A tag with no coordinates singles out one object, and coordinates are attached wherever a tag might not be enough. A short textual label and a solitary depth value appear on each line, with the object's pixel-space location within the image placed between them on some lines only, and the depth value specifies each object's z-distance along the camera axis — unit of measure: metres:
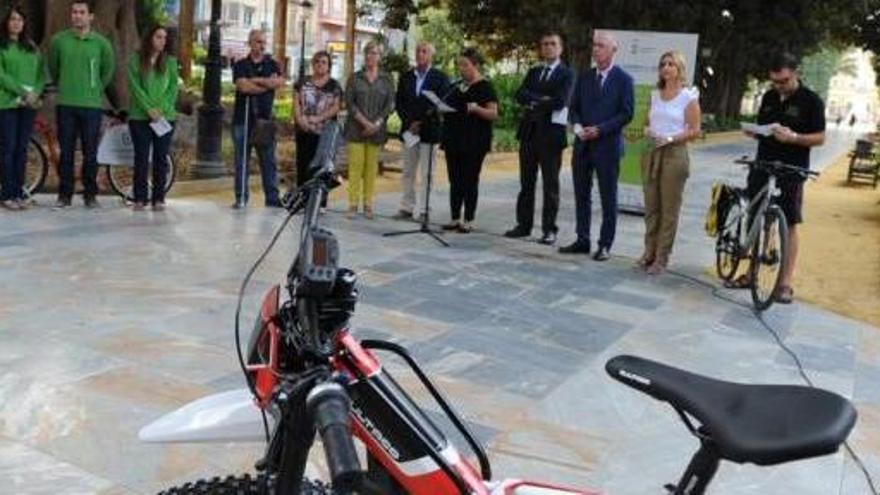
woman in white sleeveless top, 8.12
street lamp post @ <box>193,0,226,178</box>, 12.05
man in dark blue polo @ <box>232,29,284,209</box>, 10.16
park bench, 21.41
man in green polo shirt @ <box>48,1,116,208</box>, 9.11
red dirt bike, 1.85
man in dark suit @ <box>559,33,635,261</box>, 8.62
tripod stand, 9.34
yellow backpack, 8.31
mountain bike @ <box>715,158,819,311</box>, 7.39
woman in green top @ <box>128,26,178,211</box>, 9.37
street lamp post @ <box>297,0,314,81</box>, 22.05
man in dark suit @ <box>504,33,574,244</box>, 9.12
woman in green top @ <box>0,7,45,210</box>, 8.82
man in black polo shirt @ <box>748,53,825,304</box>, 7.40
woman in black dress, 9.52
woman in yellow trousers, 10.01
